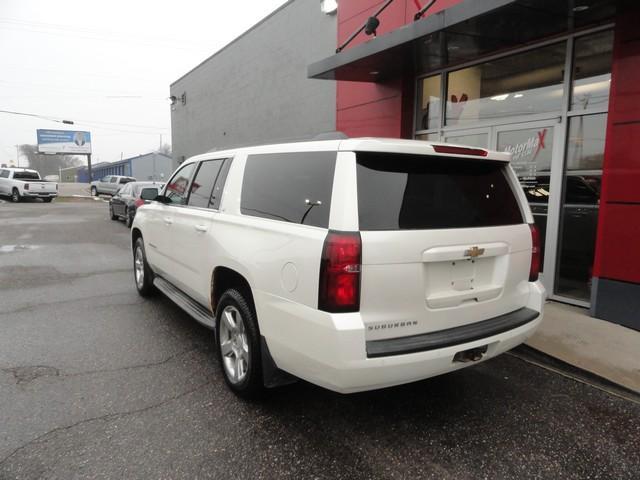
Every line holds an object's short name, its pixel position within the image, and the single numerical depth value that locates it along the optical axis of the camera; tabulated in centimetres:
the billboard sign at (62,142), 6247
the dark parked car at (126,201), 1457
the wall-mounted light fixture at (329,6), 1126
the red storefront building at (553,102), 499
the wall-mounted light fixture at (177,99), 2178
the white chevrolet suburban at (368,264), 245
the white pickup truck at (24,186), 2643
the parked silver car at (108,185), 3400
